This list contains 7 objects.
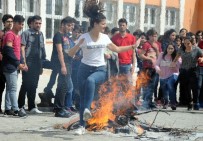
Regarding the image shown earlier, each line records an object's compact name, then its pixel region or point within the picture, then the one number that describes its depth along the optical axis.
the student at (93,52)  8.09
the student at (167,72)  12.00
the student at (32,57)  10.23
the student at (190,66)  11.82
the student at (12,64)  9.62
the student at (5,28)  9.90
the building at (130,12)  21.45
